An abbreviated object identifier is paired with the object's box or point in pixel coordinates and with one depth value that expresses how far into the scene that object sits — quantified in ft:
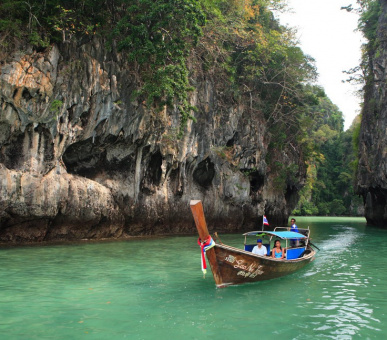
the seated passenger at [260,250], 32.37
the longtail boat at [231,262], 25.80
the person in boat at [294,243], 41.55
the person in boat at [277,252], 32.72
